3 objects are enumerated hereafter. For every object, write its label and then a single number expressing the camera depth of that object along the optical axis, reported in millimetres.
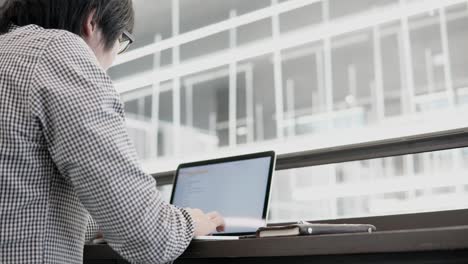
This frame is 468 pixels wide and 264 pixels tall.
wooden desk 960
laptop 1878
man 1092
